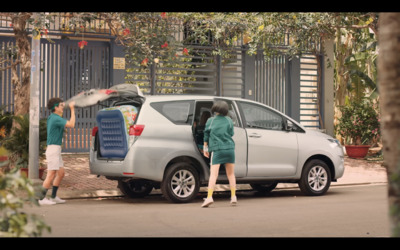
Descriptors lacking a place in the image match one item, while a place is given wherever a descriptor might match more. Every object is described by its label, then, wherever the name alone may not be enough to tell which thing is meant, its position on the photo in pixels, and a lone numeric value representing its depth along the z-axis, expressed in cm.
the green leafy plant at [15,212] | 570
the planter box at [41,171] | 1339
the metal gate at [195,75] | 1906
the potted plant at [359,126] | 2138
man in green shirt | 1139
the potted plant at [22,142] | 1333
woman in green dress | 1102
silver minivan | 1121
